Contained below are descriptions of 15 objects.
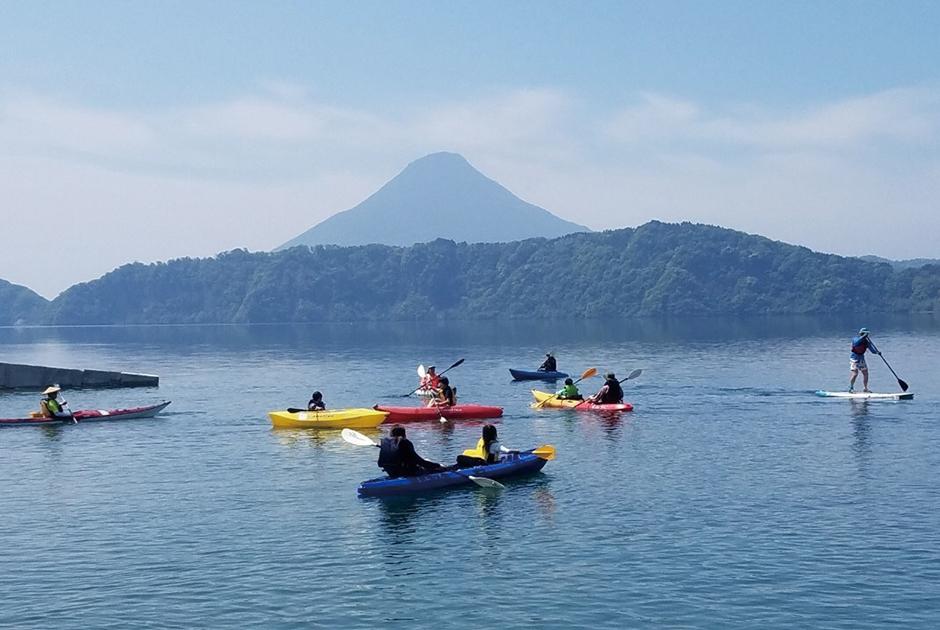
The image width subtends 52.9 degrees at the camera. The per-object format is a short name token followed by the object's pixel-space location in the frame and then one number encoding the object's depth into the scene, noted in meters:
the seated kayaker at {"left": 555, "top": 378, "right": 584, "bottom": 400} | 52.81
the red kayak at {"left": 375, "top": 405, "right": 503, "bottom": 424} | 47.75
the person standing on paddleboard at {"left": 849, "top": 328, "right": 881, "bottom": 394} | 52.83
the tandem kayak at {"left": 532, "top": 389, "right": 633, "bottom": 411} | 50.47
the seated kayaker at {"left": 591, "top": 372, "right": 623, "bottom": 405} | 51.03
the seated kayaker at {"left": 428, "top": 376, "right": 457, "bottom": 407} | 48.78
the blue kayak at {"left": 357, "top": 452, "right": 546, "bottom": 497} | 30.23
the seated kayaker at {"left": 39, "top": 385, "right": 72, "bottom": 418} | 48.47
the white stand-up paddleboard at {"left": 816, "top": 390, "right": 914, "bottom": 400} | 52.72
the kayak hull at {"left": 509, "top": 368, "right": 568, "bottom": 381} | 75.44
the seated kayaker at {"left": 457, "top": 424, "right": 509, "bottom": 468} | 32.48
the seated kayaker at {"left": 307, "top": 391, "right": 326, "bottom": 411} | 46.81
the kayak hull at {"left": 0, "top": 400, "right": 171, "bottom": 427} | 48.41
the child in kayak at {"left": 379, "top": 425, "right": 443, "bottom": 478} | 30.70
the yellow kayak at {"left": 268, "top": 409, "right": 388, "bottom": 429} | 45.22
